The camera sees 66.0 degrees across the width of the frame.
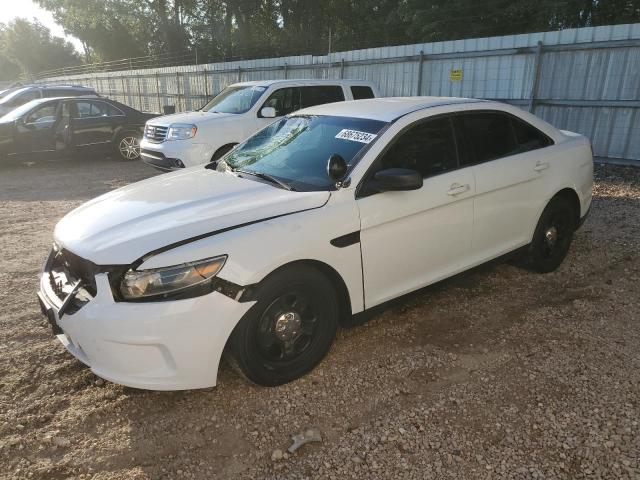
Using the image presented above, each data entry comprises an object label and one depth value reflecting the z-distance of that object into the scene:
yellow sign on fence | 10.82
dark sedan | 10.67
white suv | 8.09
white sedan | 2.54
